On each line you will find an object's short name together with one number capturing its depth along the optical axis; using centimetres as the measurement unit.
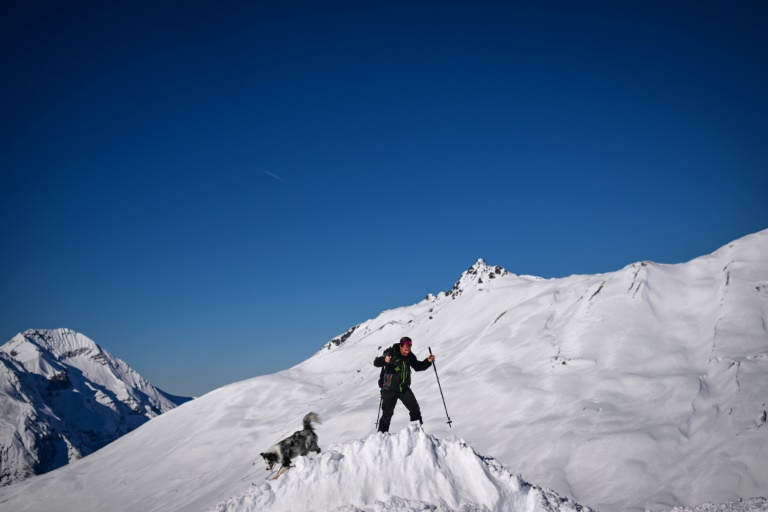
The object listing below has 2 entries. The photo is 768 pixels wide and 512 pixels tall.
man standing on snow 1045
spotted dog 945
